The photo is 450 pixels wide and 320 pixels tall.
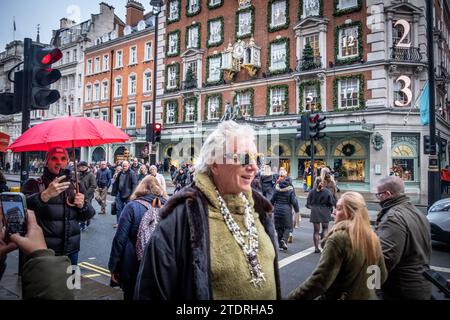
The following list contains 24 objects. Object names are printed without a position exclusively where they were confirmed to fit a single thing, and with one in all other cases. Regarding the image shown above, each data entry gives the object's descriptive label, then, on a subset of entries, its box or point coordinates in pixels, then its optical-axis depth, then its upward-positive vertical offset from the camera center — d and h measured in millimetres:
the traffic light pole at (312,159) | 11248 +189
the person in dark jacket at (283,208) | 7410 -1019
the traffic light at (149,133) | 14602 +1415
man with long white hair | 1668 -413
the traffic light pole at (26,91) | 4758 +1083
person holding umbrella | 3637 -489
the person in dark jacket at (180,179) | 14523 -673
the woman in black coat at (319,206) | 7348 -965
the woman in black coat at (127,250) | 3469 -936
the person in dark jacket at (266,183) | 9446 -550
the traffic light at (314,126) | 11445 +1363
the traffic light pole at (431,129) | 10508 +1184
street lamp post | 14961 +7315
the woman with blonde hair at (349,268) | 2588 -841
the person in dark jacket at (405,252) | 2836 -785
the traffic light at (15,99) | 4840 +989
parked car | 7215 -1305
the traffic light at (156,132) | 14613 +1465
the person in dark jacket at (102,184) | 12125 -749
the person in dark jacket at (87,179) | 9094 -433
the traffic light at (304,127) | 11359 +1317
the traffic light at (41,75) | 4801 +1336
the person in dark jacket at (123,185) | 9196 -612
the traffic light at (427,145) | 11066 +682
